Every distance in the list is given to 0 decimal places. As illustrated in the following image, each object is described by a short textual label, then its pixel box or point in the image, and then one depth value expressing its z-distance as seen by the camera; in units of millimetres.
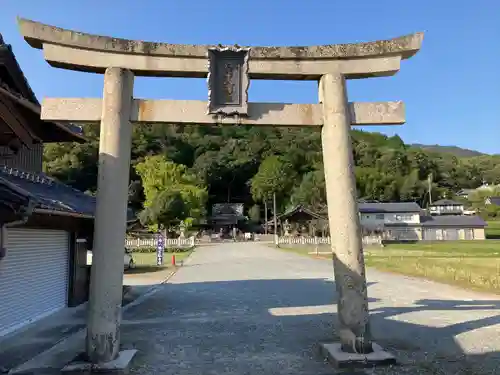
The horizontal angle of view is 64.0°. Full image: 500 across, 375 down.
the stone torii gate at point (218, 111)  5688
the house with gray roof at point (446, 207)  68075
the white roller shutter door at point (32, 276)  7883
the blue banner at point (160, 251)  24328
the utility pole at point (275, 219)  46975
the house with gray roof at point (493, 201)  70725
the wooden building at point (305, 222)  49228
